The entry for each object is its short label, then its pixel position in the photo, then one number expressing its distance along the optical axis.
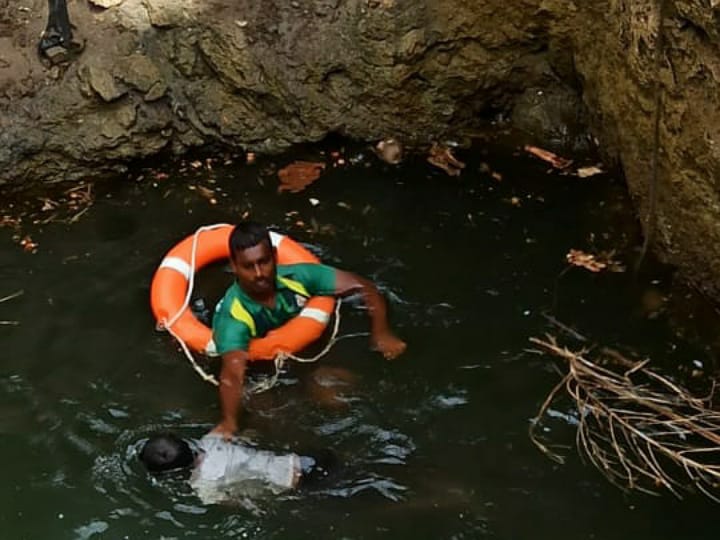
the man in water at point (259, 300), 4.44
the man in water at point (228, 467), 4.23
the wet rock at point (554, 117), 6.39
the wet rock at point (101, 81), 6.17
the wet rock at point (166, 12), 6.30
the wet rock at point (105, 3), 6.30
